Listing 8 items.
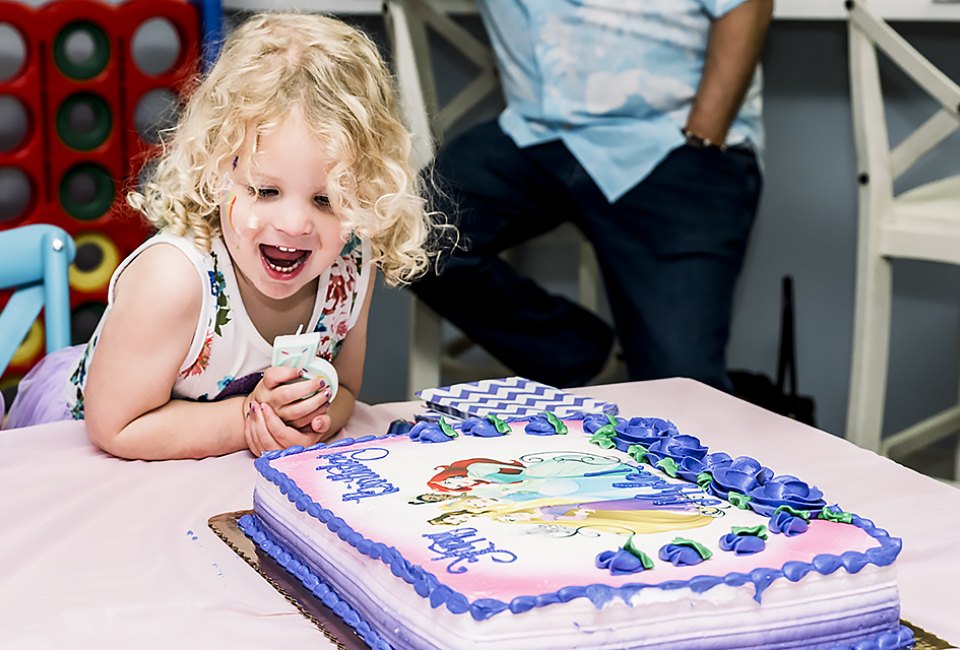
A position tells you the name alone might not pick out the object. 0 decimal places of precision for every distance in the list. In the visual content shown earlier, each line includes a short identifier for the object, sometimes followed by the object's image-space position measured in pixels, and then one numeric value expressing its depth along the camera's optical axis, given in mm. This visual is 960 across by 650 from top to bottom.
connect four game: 2580
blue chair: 1747
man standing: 2419
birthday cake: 1167
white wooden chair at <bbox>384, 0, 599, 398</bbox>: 2655
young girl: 1537
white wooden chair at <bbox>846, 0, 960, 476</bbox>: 2382
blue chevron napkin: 1521
